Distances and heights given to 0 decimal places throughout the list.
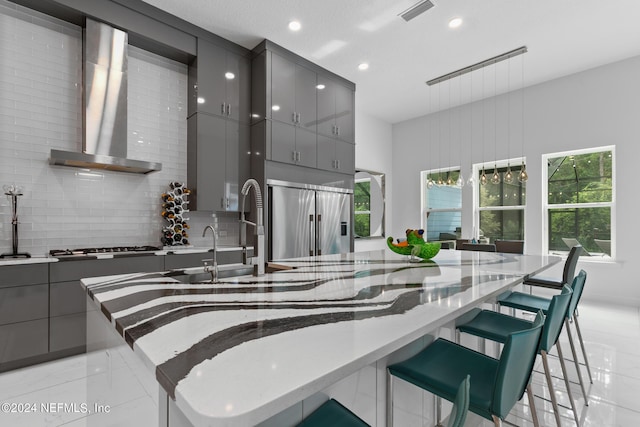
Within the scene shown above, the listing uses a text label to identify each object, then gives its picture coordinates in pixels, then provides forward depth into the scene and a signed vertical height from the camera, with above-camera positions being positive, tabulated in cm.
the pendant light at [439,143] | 607 +141
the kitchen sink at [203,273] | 167 -32
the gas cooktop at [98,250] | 270 -32
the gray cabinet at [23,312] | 229 -72
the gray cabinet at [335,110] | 444 +156
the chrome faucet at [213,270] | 156 -29
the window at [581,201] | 444 +23
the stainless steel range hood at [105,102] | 293 +108
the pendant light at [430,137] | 620 +155
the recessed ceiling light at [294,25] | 341 +208
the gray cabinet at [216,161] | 357 +64
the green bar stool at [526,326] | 133 -57
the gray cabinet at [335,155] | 441 +89
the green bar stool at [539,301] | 183 -59
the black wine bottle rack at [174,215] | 340 +1
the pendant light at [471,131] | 565 +153
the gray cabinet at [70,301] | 249 -68
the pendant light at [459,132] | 582 +155
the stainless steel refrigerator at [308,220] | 378 -5
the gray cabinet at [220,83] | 360 +157
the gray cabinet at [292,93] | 386 +157
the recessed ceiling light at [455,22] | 335 +208
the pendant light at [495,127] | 537 +152
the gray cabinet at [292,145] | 384 +90
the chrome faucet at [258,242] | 157 -13
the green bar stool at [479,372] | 90 -57
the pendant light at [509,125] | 523 +151
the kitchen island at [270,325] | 56 -30
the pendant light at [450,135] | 594 +153
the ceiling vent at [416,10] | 308 +207
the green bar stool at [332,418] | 90 -59
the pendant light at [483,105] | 552 +194
